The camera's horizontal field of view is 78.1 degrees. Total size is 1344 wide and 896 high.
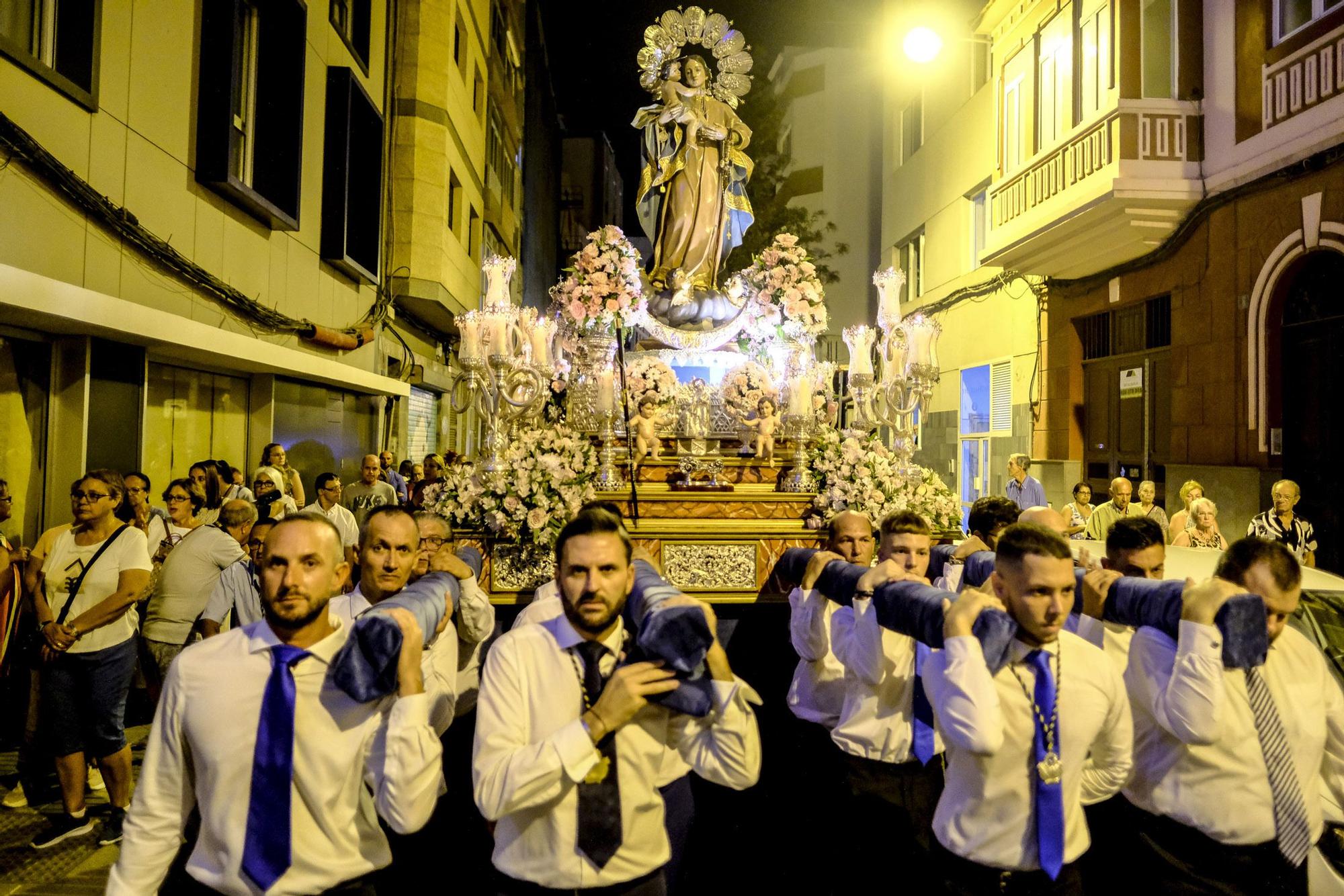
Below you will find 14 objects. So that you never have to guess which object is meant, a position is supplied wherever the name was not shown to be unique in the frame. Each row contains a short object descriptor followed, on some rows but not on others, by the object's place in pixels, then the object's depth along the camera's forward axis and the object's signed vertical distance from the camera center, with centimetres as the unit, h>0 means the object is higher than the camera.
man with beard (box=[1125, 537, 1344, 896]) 254 -89
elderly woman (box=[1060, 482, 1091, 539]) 841 -37
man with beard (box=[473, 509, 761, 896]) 222 -74
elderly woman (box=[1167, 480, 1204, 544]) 757 -37
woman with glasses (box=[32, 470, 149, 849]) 425 -98
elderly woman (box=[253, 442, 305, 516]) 893 -10
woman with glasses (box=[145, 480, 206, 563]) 571 -46
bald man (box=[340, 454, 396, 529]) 902 -33
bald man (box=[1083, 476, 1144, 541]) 818 -37
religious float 644 +73
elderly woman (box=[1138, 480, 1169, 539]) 830 -23
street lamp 1141 +593
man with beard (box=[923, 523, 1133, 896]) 234 -75
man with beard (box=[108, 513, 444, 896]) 216 -80
